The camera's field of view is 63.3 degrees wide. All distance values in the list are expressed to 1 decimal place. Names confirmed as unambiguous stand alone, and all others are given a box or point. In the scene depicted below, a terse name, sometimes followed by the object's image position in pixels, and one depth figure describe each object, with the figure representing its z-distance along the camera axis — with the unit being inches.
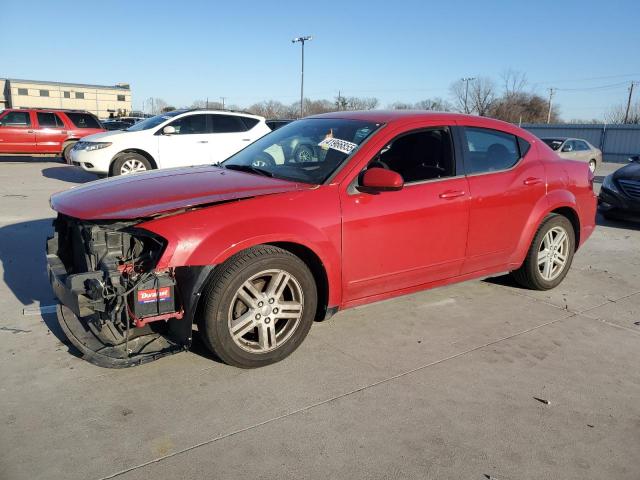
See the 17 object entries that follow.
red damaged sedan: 123.1
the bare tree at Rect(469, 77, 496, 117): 2726.4
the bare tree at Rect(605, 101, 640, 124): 2423.5
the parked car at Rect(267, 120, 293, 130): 731.4
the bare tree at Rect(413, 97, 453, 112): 2370.3
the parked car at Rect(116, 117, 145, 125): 1204.9
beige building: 2938.0
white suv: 435.2
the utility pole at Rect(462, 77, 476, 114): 2679.6
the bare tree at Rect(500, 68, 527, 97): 2674.7
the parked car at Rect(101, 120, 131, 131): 1023.6
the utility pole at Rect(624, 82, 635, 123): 2444.6
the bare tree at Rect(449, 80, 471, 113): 2701.3
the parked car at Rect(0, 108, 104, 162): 620.4
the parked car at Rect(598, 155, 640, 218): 352.2
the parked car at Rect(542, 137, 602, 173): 728.3
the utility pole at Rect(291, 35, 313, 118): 1651.1
